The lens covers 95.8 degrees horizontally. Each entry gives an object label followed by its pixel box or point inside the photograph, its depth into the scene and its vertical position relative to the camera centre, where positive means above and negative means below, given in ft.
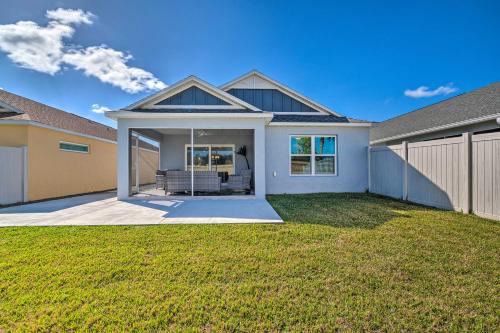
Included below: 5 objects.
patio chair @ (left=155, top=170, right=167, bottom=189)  34.71 -1.81
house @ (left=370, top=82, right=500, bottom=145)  27.53 +6.99
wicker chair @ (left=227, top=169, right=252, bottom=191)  32.77 -2.17
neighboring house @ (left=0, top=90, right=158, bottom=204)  28.89 +2.26
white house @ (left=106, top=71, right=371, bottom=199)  29.43 +5.31
